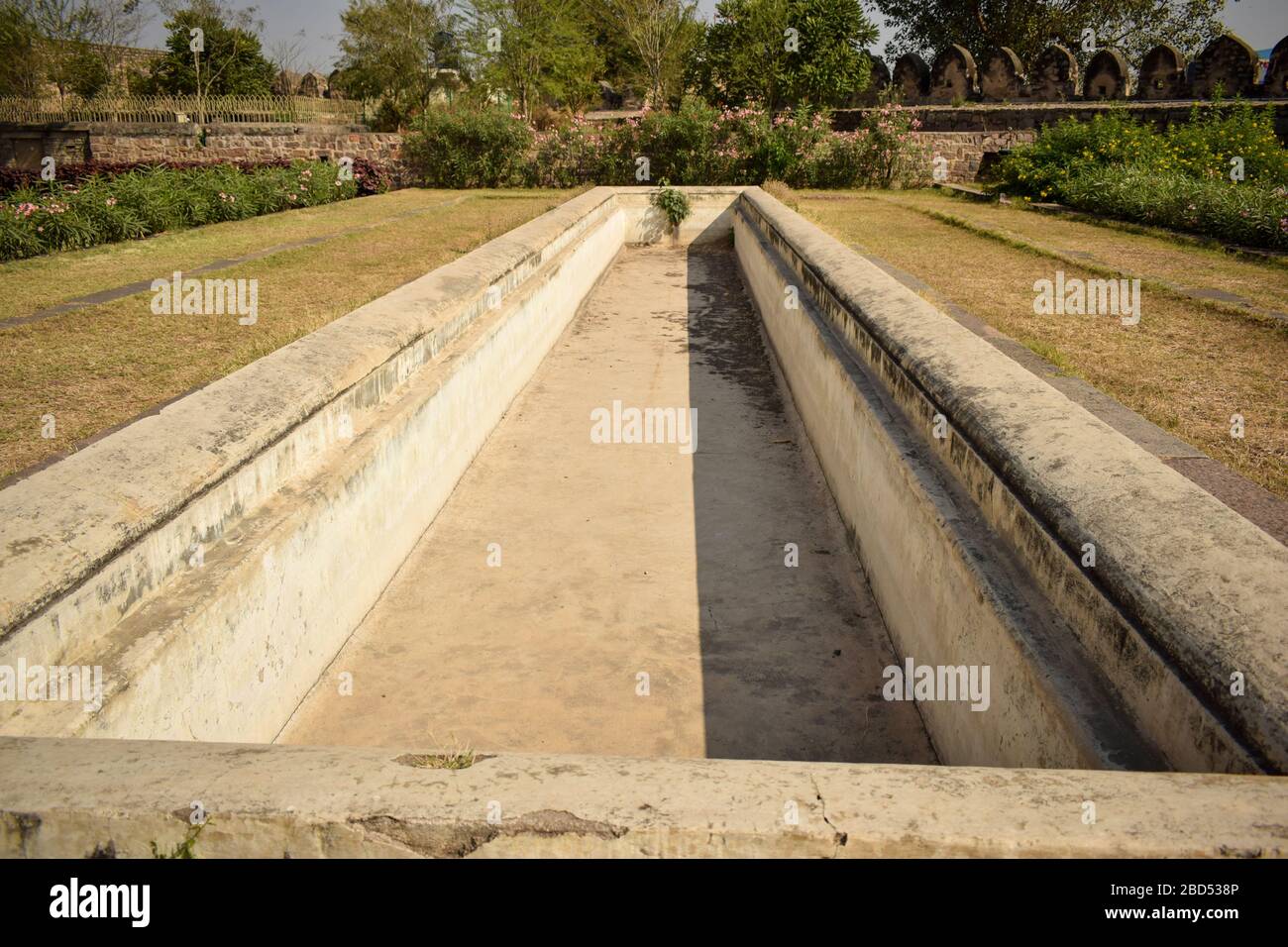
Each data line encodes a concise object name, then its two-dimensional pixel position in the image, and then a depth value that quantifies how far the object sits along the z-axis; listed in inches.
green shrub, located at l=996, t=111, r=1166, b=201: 553.9
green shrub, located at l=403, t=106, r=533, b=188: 741.9
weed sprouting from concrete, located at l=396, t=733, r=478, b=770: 60.3
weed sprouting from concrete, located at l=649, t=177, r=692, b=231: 552.1
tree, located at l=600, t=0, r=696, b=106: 1196.5
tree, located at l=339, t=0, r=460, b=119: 1206.3
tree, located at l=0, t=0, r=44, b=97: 1158.3
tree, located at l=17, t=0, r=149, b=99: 1216.2
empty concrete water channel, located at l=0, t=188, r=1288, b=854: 56.2
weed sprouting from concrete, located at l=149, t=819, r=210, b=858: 53.7
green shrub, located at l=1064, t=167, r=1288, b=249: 352.2
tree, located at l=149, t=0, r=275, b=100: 1259.8
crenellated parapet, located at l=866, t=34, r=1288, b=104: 768.3
